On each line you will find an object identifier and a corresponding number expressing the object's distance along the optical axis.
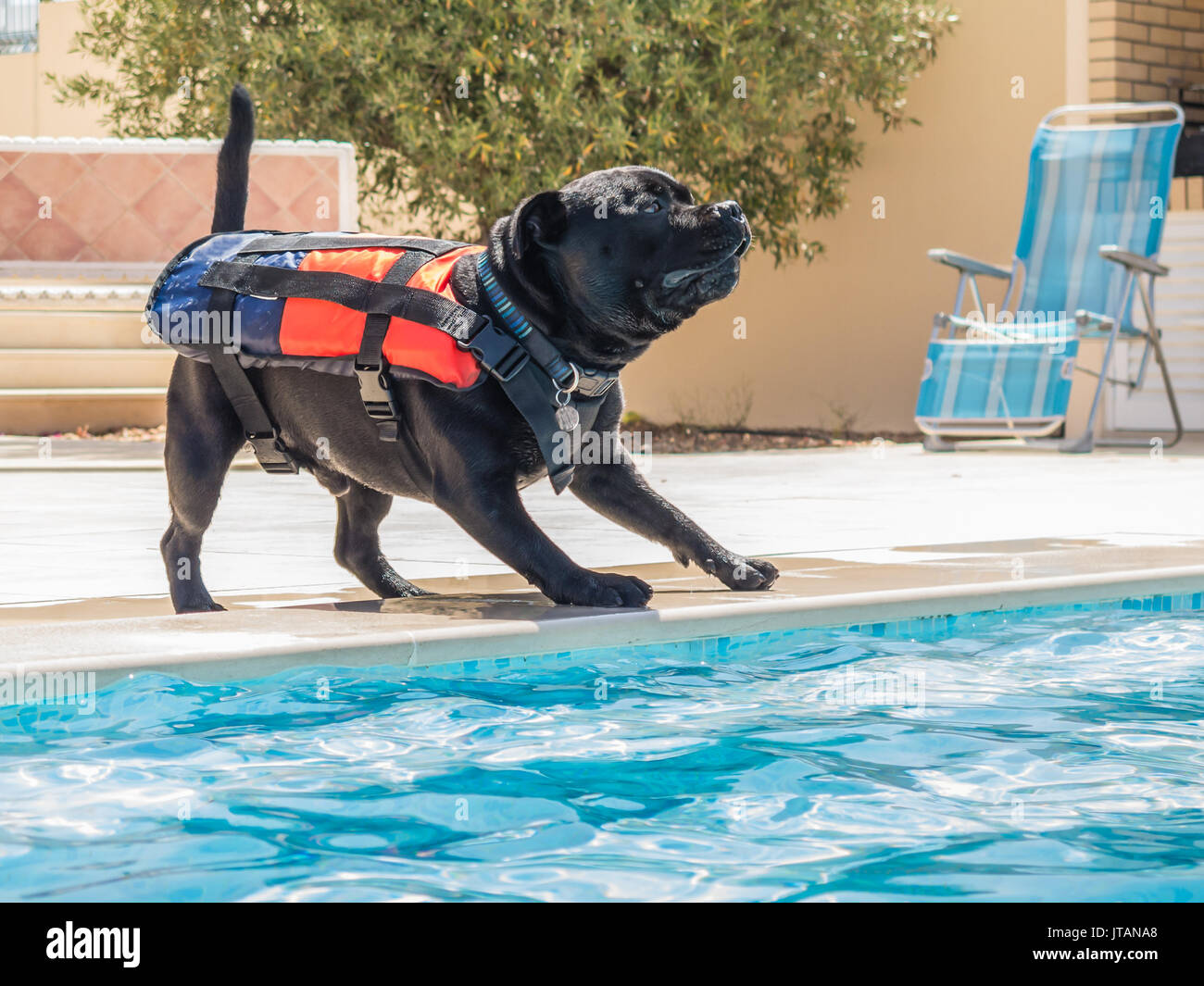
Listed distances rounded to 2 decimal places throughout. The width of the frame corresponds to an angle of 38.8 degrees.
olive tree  9.13
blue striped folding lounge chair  8.16
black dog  3.09
